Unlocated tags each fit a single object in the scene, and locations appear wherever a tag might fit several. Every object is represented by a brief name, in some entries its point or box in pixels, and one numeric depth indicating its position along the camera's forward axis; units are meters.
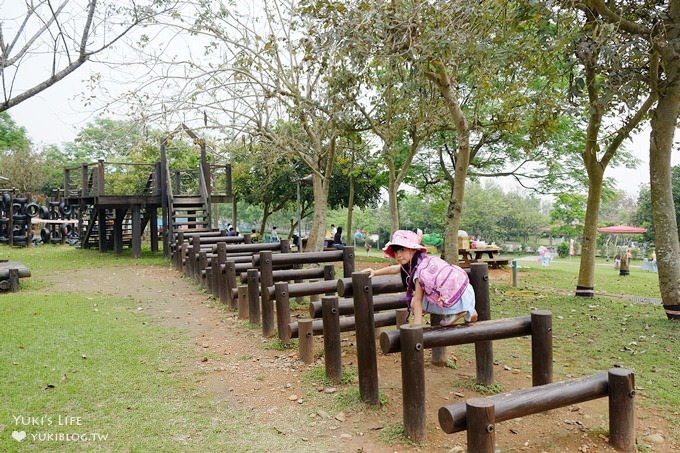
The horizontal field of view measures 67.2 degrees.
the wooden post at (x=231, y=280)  8.91
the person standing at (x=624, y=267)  19.35
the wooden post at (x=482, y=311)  5.05
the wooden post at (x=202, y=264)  11.16
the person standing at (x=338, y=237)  24.02
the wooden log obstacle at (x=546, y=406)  3.18
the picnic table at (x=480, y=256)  17.58
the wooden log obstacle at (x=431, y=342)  3.83
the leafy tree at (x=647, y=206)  29.12
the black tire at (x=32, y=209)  24.37
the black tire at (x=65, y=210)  29.51
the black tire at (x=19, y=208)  24.46
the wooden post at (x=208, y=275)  10.58
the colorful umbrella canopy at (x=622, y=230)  31.25
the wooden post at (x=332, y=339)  5.16
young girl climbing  4.28
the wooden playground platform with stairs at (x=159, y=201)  17.91
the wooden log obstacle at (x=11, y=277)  10.46
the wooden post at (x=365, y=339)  4.53
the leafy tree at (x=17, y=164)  35.66
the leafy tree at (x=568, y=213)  21.54
